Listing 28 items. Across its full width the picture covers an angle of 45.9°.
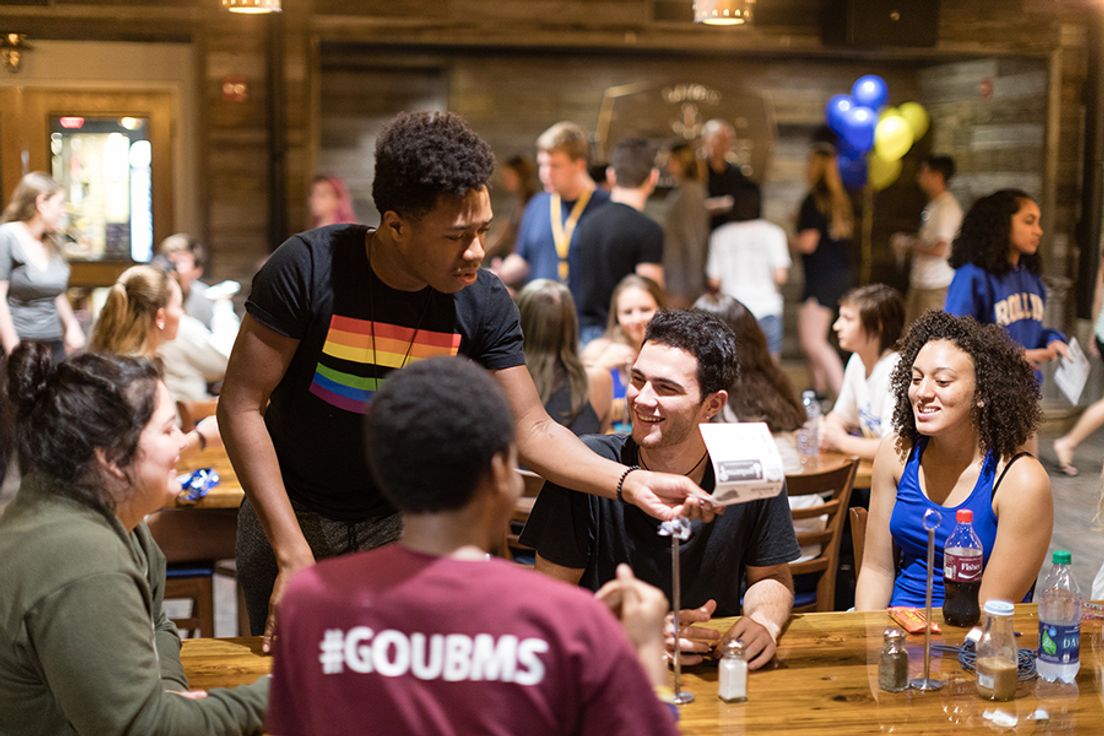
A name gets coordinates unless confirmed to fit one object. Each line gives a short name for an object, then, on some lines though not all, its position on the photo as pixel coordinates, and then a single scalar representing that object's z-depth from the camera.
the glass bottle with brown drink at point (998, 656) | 2.21
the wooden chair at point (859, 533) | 3.14
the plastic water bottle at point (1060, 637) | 2.29
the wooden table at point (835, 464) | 4.11
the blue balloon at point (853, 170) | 9.80
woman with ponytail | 4.20
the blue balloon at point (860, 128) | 9.42
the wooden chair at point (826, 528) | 3.49
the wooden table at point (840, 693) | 2.11
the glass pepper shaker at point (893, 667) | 2.24
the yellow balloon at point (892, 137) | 9.66
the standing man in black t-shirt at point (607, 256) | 6.20
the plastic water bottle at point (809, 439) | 4.36
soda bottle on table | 2.59
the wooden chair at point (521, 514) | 3.62
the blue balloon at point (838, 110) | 9.56
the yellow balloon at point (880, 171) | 10.12
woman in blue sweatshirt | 5.49
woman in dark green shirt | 1.79
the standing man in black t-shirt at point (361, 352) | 2.30
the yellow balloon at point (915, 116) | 9.95
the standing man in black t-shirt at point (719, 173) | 8.99
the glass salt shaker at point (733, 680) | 2.19
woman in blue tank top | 2.85
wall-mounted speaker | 8.86
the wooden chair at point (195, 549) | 3.79
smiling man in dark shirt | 2.67
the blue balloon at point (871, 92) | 9.49
